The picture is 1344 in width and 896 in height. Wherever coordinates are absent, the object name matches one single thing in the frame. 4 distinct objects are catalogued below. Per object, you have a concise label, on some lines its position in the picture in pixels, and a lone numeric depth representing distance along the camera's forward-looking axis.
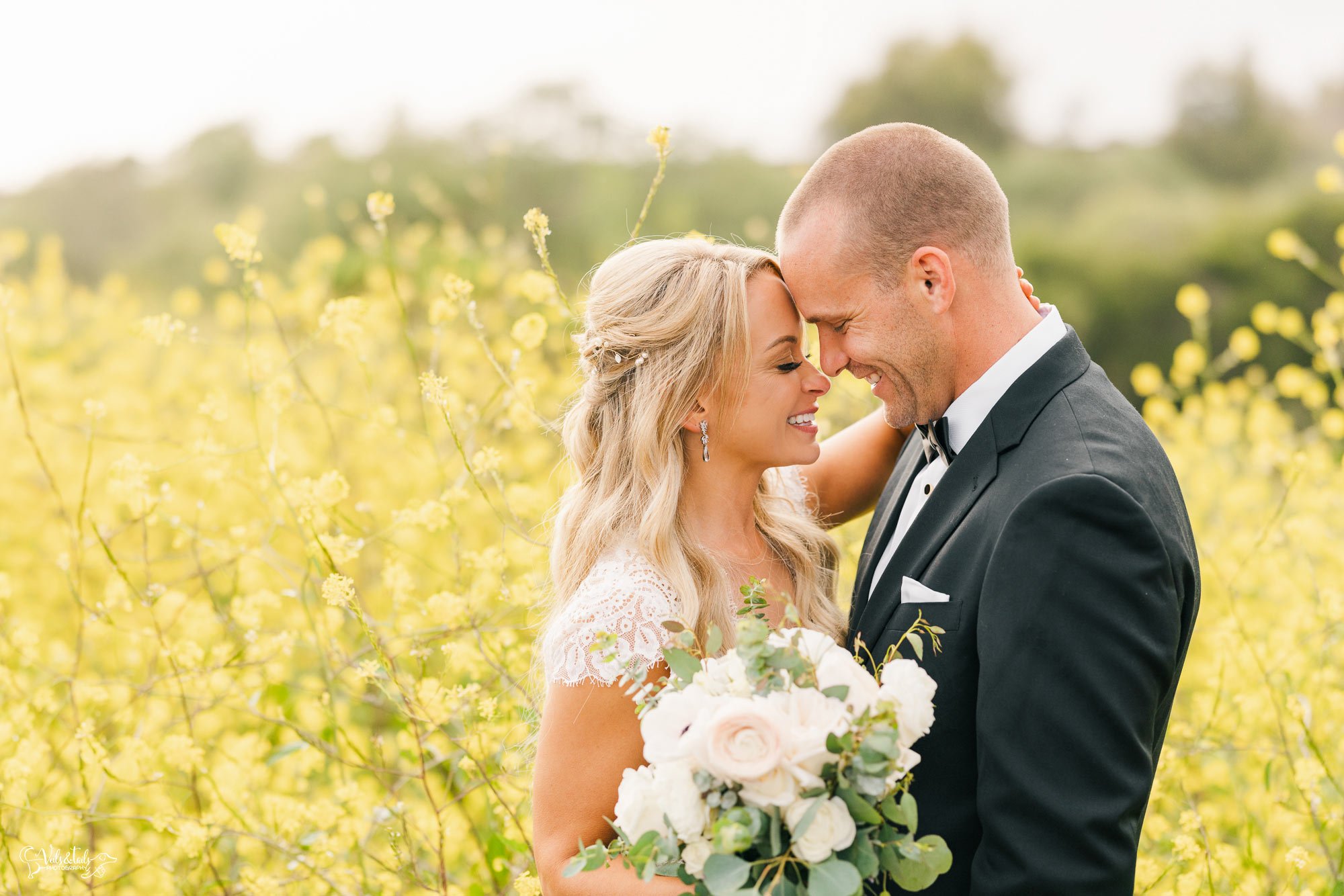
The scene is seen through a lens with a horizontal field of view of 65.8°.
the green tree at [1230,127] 11.84
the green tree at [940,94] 12.98
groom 1.60
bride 2.07
